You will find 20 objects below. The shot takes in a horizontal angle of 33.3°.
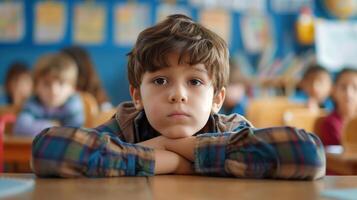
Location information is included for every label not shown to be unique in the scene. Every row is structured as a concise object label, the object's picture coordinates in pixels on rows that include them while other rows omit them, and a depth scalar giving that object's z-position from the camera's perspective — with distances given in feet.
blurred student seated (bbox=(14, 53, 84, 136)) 10.61
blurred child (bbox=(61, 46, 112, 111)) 13.99
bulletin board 17.53
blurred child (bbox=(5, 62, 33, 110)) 16.76
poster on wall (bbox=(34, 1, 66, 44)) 17.61
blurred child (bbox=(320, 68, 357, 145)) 10.65
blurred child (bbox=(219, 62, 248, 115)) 13.57
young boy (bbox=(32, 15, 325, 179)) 3.09
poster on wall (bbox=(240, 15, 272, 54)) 18.03
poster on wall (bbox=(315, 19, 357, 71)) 18.08
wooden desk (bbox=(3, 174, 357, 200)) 2.32
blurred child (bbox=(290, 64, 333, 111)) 15.76
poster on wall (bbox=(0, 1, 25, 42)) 17.42
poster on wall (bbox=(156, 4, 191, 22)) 17.98
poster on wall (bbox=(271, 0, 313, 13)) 18.28
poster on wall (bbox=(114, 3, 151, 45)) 17.74
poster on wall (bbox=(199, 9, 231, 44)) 18.11
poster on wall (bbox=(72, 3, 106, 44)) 17.69
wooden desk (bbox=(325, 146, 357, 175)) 7.81
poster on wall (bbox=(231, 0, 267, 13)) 18.15
